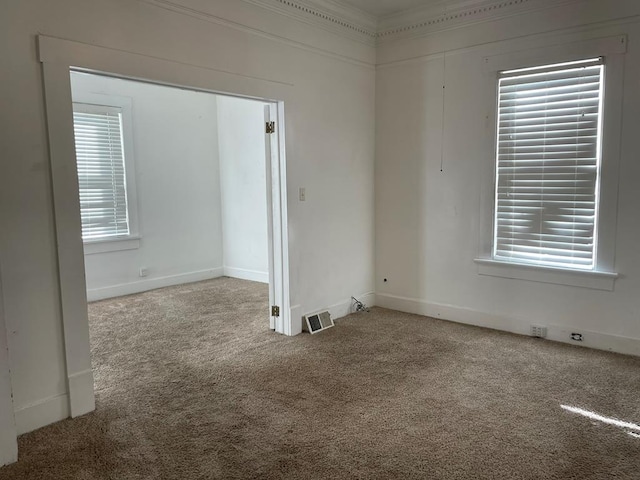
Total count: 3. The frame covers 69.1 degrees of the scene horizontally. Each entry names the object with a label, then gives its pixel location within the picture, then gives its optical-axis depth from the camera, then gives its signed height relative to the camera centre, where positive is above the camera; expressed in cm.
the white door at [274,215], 414 -22
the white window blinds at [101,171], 556 +28
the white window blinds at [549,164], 372 +18
